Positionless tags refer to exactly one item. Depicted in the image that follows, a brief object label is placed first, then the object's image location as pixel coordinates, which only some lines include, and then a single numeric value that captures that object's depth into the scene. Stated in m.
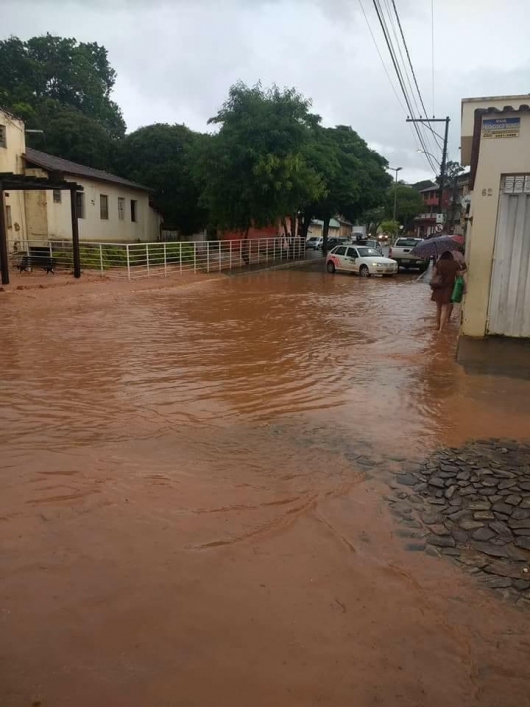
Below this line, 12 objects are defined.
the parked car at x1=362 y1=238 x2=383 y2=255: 36.41
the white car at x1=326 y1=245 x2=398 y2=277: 24.97
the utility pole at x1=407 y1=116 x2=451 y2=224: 29.03
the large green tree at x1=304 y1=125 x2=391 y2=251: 33.62
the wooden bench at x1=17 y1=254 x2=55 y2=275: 21.19
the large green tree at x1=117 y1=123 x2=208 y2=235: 35.50
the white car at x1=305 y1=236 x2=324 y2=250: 50.56
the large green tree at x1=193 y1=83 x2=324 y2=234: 26.23
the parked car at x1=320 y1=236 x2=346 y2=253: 52.38
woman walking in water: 10.62
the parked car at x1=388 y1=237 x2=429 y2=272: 28.03
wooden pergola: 16.45
